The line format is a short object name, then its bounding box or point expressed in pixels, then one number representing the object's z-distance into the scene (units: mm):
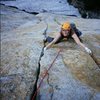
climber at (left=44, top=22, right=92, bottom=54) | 4112
